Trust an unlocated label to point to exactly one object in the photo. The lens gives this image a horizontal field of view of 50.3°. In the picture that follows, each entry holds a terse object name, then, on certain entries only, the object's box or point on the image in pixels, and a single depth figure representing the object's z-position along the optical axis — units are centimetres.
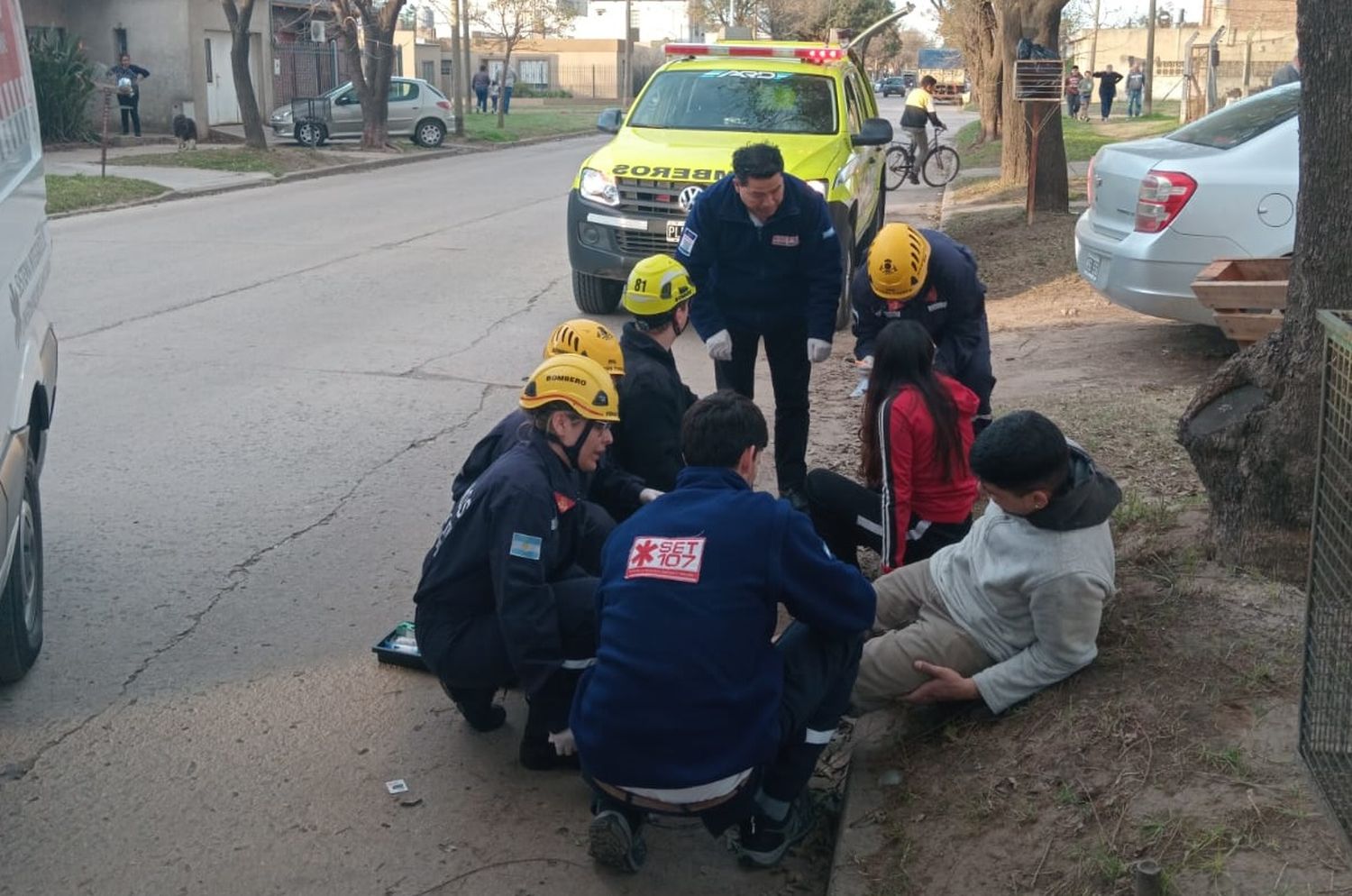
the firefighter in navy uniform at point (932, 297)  582
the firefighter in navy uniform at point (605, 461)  470
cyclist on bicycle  2327
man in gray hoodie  404
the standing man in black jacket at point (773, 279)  666
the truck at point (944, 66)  9204
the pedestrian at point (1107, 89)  4606
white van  459
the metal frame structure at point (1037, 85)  1579
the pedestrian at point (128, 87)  3084
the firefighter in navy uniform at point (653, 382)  528
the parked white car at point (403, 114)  3410
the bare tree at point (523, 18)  5147
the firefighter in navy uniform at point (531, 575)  410
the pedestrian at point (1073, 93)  4510
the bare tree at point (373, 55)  3095
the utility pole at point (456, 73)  3825
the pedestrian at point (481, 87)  5456
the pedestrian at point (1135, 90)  4994
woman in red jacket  512
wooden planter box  765
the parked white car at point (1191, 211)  885
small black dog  2914
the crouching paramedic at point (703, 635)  358
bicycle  2438
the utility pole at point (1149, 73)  4997
